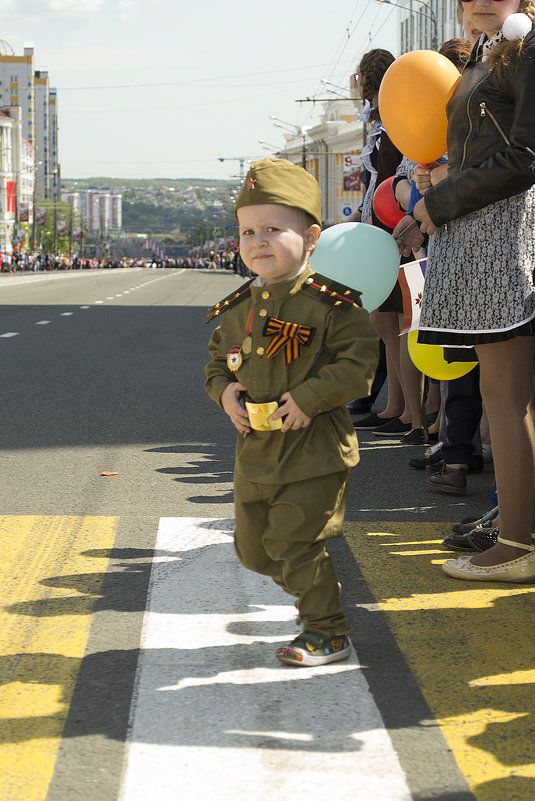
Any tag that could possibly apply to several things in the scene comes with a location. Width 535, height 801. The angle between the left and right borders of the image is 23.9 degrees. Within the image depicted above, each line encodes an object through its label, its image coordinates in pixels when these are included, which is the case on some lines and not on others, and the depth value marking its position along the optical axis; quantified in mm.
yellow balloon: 5773
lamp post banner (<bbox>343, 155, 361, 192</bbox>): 76312
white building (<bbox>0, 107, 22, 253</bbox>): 160375
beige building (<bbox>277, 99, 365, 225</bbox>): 98062
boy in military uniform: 3311
